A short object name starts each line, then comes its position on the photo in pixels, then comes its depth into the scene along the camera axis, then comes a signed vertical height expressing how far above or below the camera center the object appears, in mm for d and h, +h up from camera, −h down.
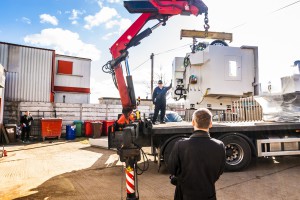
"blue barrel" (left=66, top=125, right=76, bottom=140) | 14930 -1505
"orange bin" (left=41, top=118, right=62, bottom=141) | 14125 -1105
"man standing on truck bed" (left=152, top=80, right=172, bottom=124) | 7531 +342
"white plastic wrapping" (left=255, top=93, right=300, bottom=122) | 6781 +124
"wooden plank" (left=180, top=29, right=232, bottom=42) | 11203 +3570
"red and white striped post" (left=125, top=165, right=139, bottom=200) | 3883 -1226
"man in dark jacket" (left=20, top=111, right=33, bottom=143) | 13617 -949
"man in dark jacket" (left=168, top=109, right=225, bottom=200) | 2275 -498
